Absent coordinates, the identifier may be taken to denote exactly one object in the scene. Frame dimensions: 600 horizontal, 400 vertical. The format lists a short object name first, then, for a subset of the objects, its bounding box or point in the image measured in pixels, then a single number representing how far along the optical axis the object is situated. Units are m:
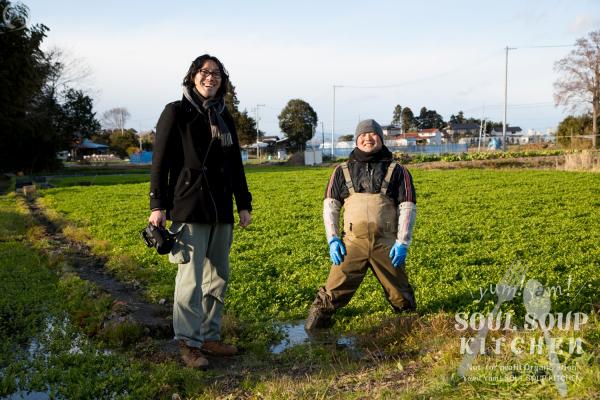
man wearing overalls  4.75
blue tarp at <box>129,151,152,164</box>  68.09
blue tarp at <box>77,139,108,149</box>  73.50
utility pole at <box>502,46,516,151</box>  48.84
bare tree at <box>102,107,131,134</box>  119.12
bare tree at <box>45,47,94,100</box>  46.19
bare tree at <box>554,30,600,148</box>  59.50
